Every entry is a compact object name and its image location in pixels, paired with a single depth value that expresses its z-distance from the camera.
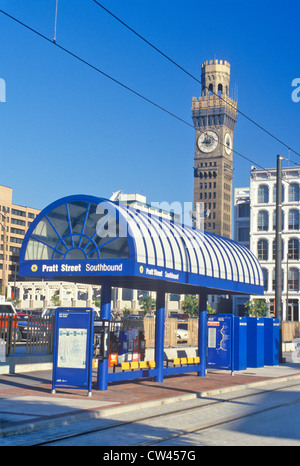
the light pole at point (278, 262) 29.36
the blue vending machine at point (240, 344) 24.61
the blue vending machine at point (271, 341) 27.97
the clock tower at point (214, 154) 170.50
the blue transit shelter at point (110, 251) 16.89
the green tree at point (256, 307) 93.69
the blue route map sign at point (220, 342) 23.97
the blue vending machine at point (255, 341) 26.59
